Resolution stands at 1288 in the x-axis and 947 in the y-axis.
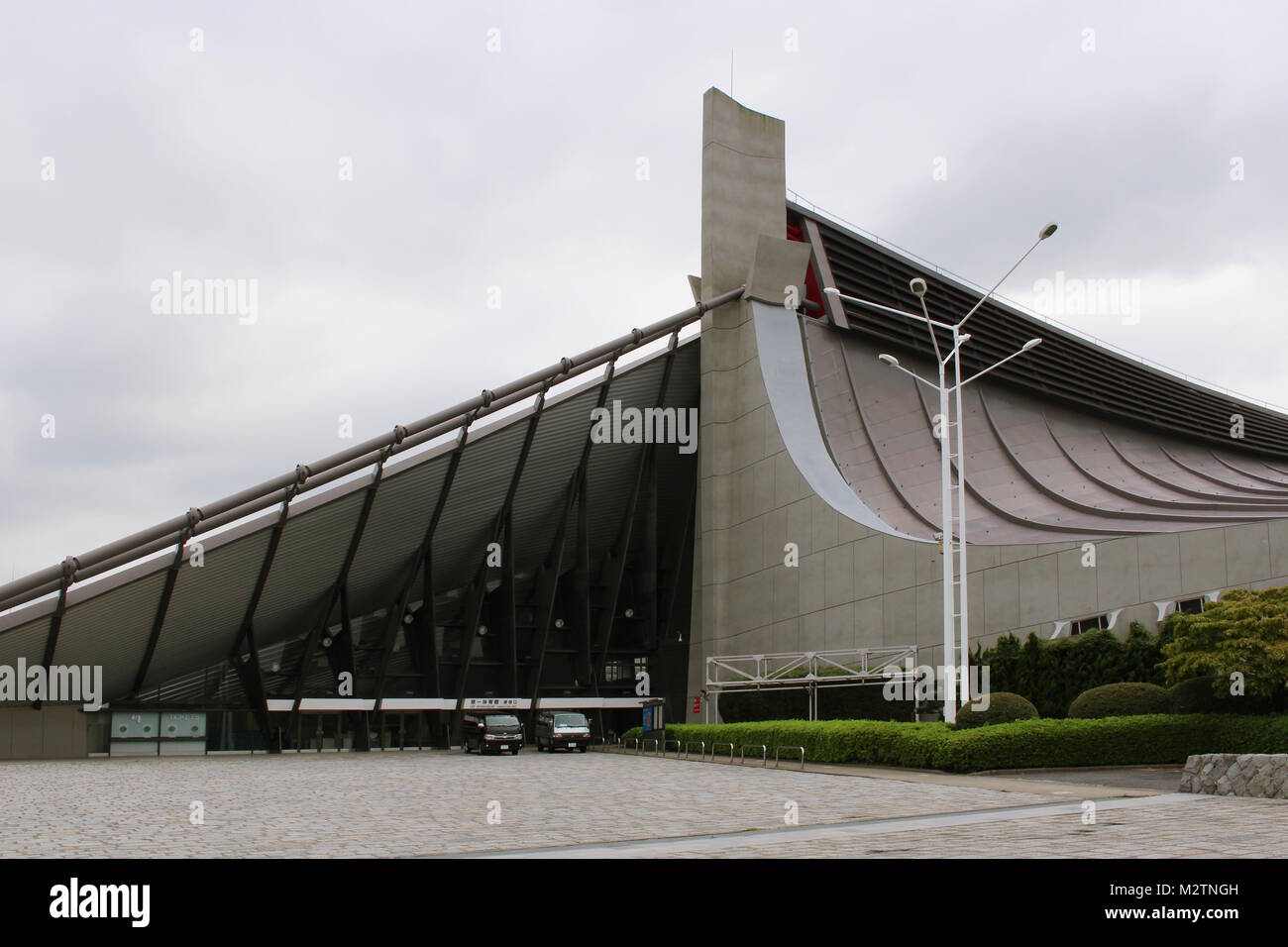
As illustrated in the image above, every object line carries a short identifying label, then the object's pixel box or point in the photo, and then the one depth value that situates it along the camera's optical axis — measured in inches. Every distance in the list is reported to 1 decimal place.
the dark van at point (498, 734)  1492.4
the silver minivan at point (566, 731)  1574.8
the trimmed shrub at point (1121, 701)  985.5
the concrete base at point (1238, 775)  690.8
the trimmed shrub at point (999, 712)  1022.4
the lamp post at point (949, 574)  1040.8
